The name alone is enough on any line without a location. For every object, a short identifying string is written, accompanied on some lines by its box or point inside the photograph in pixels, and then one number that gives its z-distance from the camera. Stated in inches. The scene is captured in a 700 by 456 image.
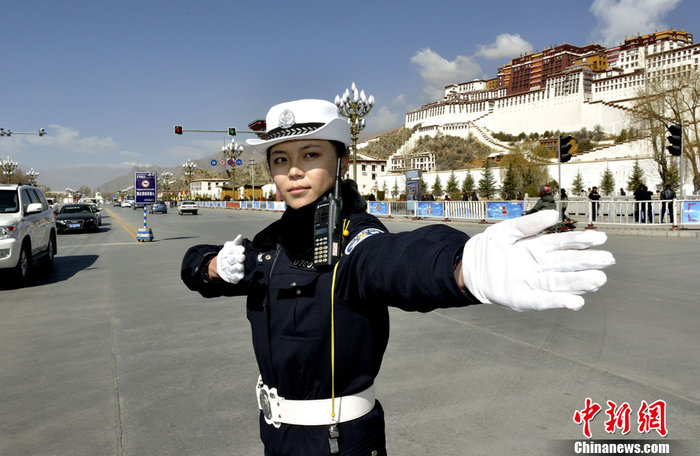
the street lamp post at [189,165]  3732.8
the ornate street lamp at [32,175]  3754.7
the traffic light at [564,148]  683.4
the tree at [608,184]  2421.3
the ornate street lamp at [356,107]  1083.9
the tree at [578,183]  2559.1
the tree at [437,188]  3178.2
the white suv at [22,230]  365.4
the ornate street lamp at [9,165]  2736.7
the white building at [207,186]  6063.0
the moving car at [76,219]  918.4
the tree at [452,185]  3128.4
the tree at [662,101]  1370.6
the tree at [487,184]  2822.3
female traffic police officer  42.6
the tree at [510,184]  2544.3
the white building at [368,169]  4228.3
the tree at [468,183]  3016.7
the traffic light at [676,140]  663.1
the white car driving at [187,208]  1838.1
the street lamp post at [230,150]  2086.6
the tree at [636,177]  2180.1
